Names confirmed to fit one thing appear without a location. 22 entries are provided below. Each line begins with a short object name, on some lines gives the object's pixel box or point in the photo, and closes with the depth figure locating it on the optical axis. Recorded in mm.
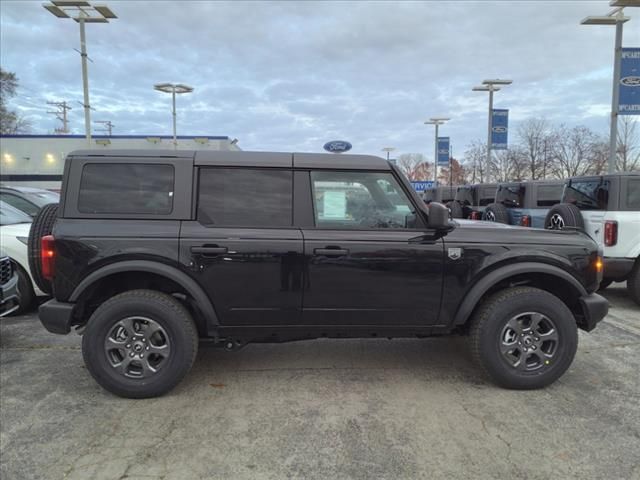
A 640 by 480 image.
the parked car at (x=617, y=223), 6160
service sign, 25938
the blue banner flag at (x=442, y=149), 27375
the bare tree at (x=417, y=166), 54256
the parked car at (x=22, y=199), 7406
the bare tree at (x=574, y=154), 28906
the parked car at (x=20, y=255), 5573
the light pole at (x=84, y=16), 14398
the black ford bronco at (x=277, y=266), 3432
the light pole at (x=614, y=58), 11305
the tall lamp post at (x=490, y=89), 19906
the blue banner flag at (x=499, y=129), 20391
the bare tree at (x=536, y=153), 30792
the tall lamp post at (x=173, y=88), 24756
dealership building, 34188
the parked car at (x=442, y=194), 15875
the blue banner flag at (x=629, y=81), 11125
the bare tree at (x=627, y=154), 26438
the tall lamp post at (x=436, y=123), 27083
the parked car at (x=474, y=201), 12988
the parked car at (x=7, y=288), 4574
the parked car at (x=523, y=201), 9747
